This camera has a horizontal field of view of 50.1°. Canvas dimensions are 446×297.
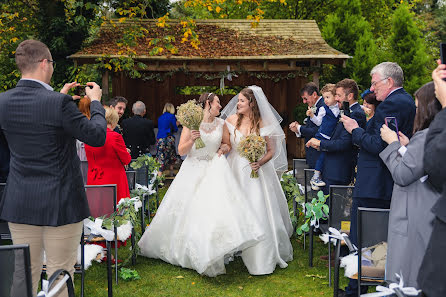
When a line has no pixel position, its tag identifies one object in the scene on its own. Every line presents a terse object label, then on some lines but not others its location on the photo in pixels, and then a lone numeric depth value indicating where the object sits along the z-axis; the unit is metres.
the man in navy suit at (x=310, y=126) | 7.35
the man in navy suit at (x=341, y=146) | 5.76
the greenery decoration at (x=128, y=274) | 5.39
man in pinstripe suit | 3.07
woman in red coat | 5.77
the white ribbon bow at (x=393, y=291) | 2.32
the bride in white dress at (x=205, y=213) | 5.21
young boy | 6.18
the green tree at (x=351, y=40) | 19.45
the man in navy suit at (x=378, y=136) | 4.14
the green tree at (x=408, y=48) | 20.16
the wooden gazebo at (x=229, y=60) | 13.77
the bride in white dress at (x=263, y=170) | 5.78
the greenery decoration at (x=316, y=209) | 5.11
